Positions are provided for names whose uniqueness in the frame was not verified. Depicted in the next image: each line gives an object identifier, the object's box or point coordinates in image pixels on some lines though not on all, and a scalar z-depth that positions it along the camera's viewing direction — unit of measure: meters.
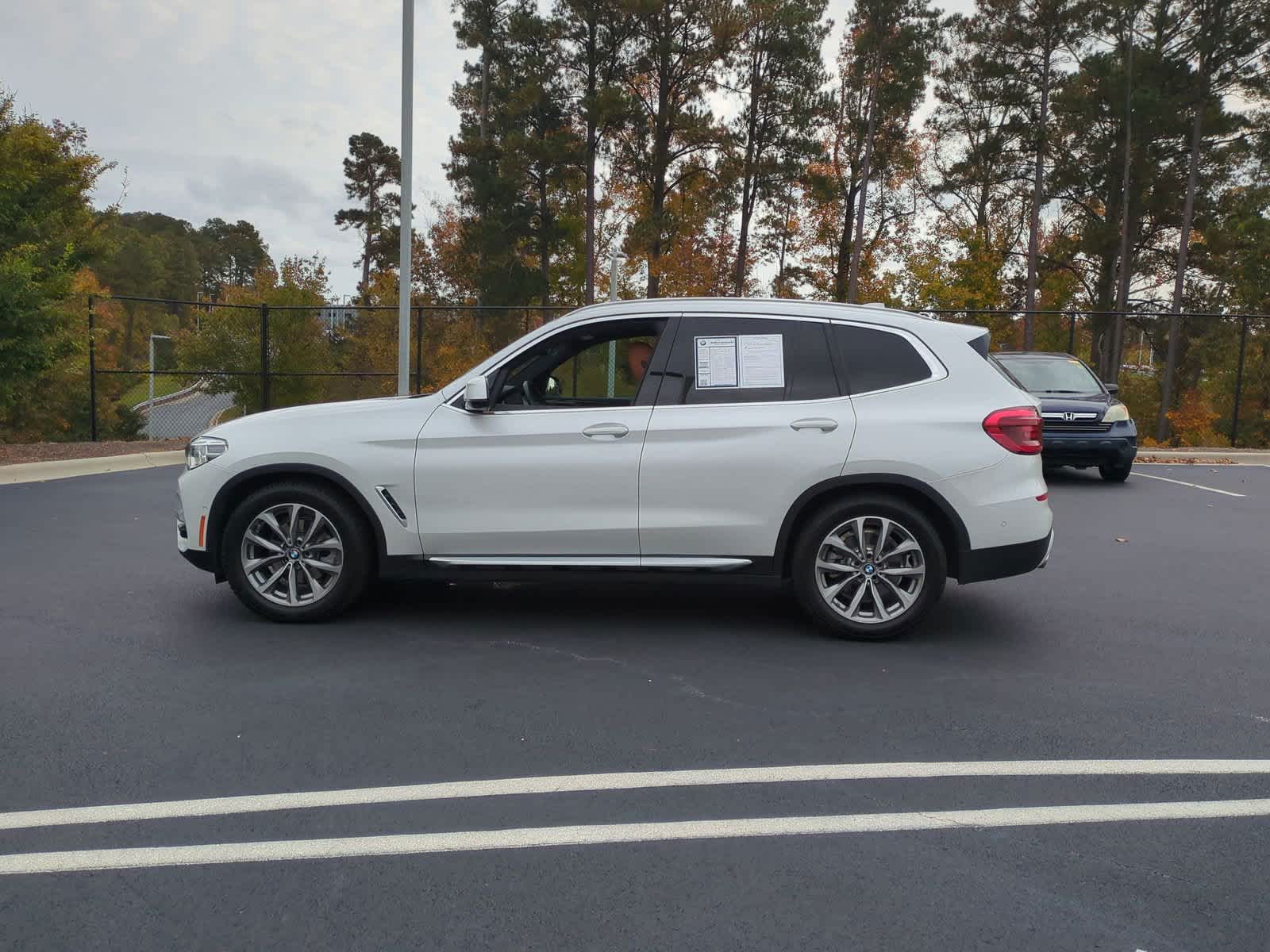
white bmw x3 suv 5.69
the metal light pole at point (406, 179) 14.58
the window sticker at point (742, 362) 5.88
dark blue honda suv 13.82
